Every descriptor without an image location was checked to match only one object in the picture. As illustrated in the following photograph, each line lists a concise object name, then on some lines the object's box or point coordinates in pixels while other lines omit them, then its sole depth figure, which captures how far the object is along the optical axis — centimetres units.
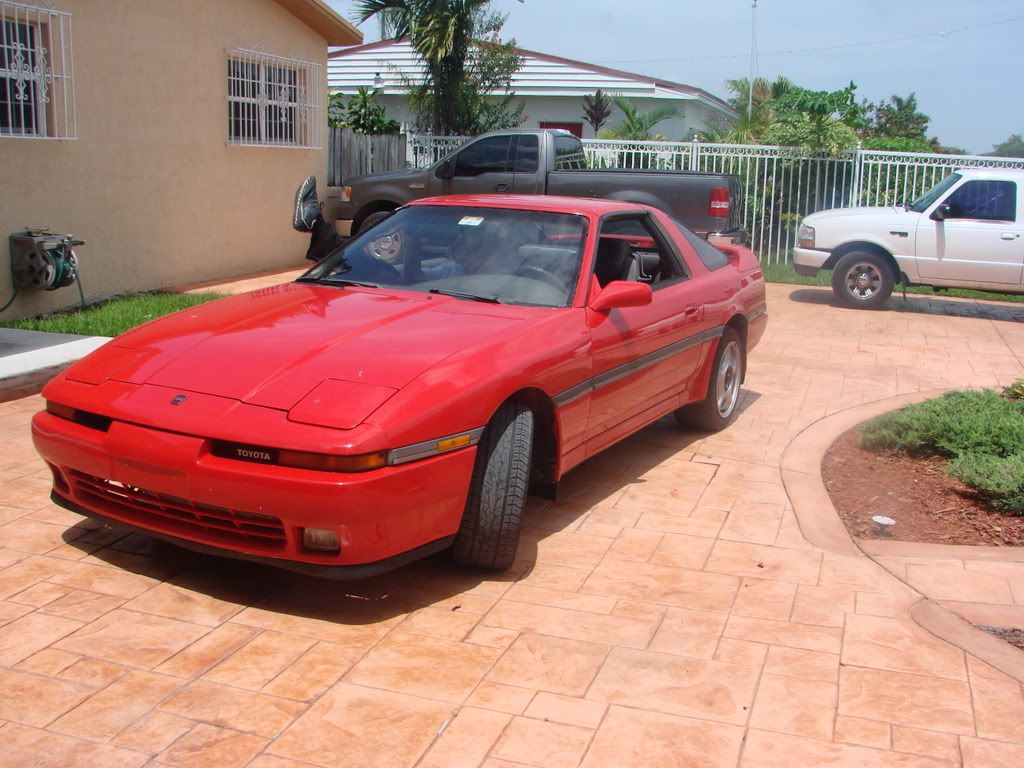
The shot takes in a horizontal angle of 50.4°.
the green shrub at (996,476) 560
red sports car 391
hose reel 980
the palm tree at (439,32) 1945
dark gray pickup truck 1284
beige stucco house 1014
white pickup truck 1292
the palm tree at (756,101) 2584
